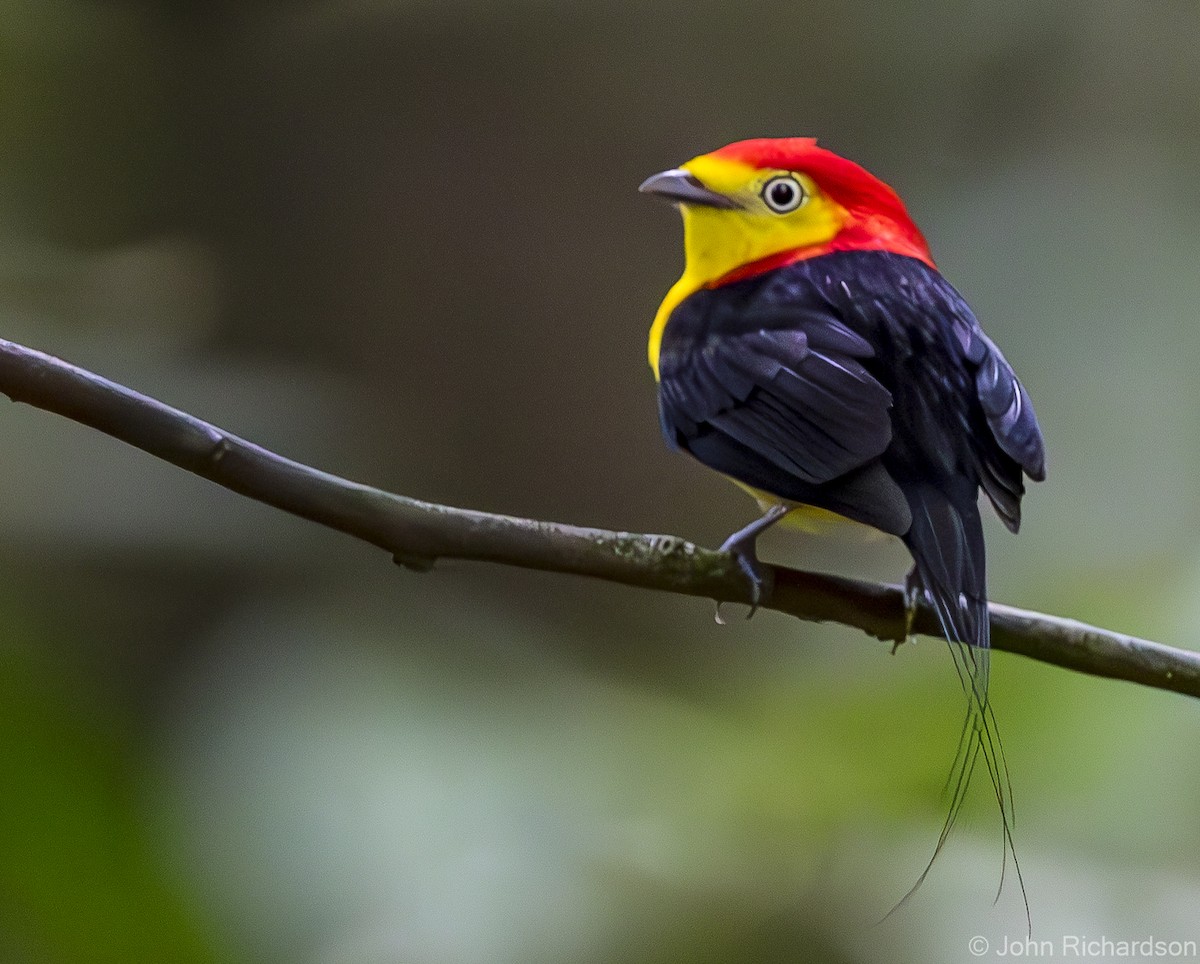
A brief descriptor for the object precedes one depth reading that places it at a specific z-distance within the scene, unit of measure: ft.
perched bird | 9.49
